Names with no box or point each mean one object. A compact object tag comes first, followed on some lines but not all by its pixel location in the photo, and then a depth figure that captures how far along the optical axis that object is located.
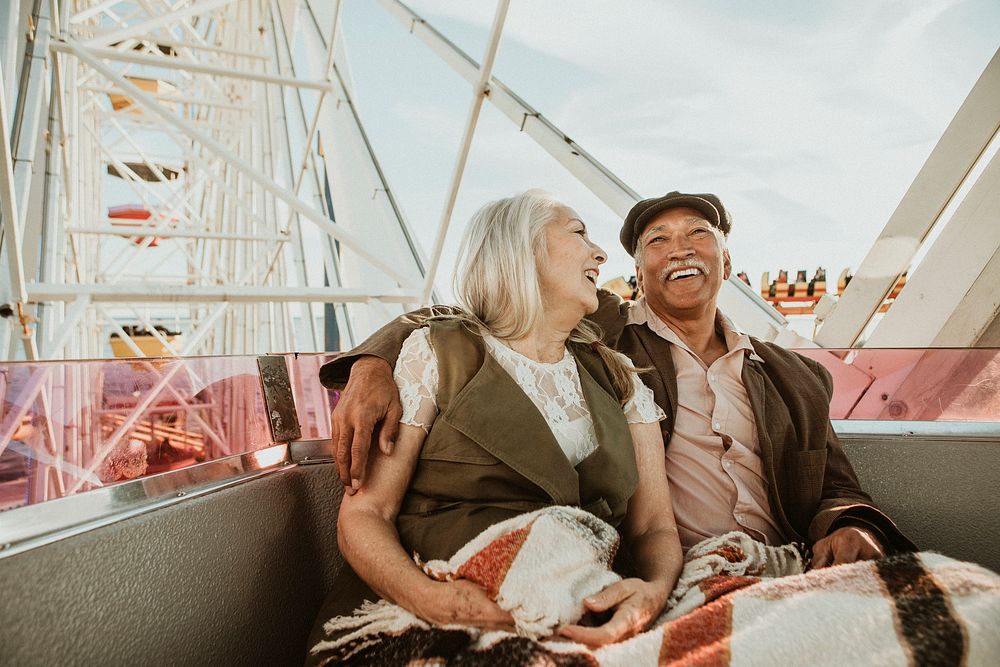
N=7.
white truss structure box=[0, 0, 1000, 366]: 2.90
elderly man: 1.42
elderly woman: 1.10
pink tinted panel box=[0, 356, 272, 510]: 1.09
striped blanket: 0.76
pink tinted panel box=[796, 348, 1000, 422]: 1.77
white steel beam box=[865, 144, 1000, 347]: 2.73
